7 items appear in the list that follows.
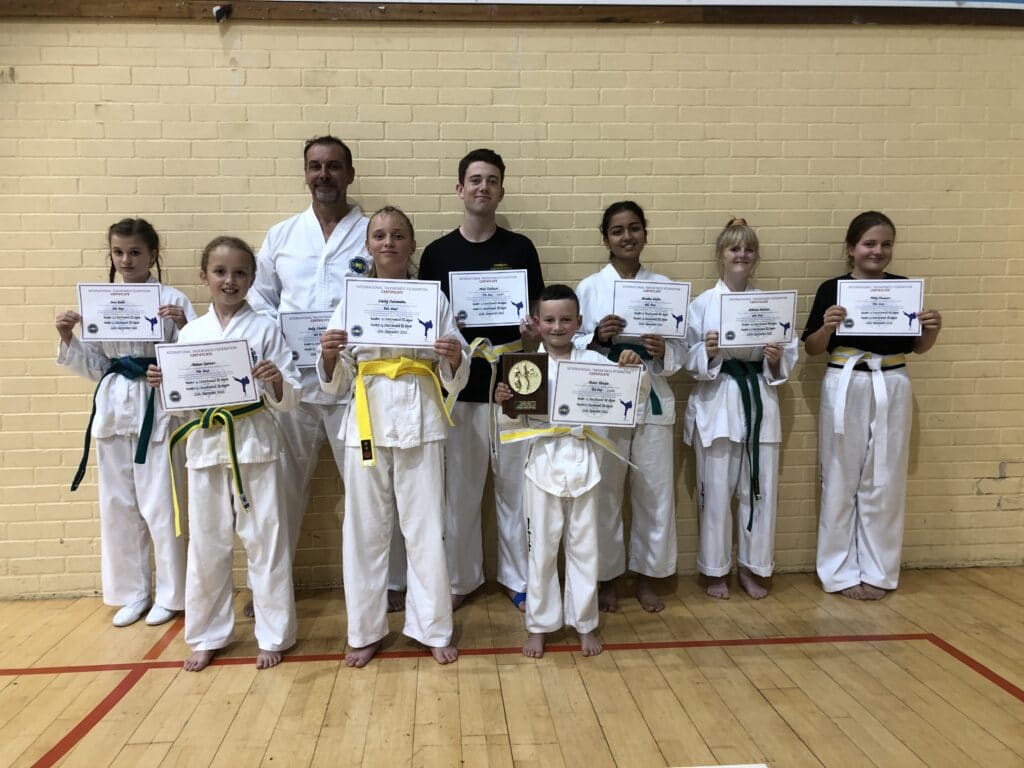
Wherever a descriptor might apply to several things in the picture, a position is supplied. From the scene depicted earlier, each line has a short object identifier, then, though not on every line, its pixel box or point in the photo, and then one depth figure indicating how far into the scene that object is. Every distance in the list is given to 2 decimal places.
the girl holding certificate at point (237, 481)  2.61
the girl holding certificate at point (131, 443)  2.98
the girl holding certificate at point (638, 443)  3.11
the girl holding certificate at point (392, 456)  2.63
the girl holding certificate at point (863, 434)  3.26
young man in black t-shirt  3.07
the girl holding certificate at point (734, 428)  3.23
